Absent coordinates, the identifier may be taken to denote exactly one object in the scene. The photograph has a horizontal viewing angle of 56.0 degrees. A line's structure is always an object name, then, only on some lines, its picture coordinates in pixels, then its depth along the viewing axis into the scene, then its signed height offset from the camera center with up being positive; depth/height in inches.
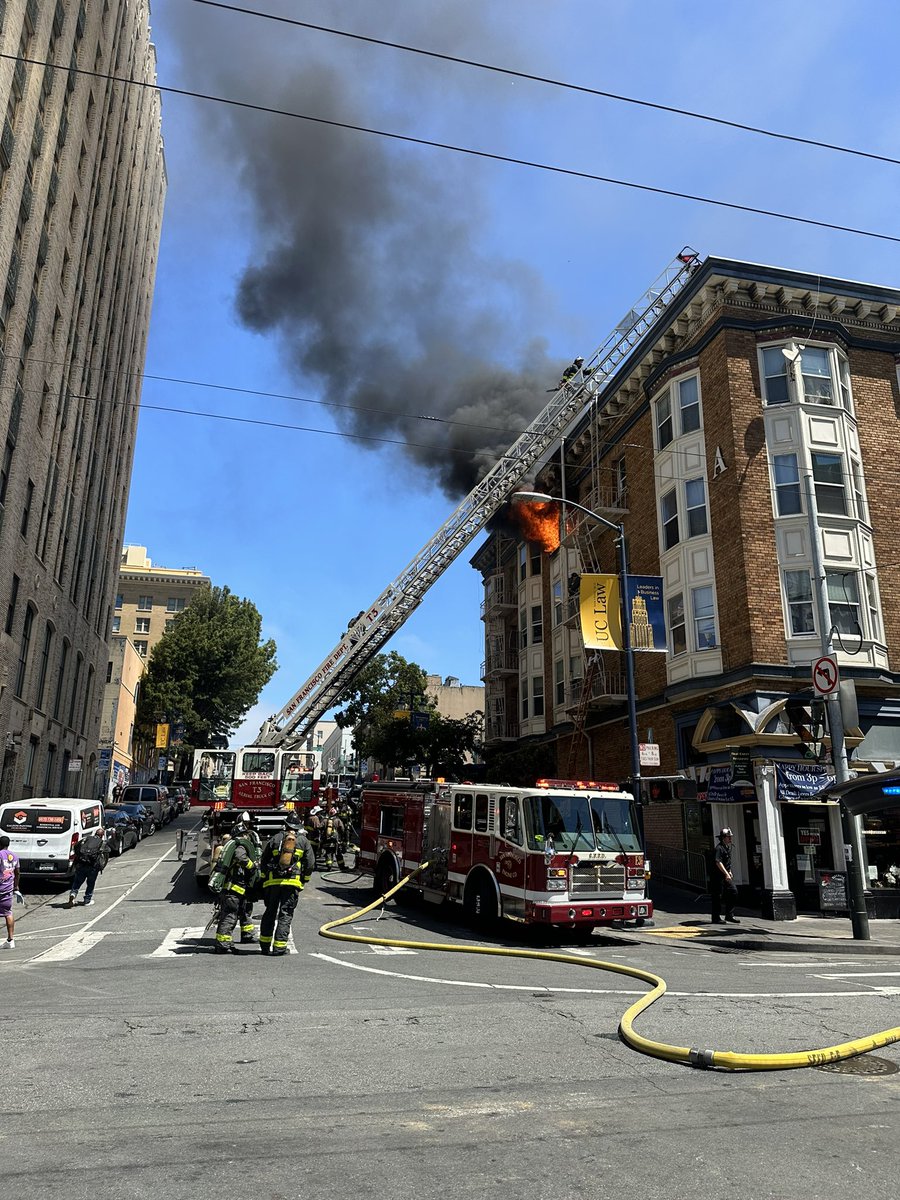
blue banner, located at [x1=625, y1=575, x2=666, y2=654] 739.4 +184.0
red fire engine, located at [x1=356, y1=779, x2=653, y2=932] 512.4 -18.6
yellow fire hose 236.7 -63.9
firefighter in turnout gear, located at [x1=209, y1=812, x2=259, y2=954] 447.8 -31.2
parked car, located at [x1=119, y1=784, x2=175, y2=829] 1466.5 +42.3
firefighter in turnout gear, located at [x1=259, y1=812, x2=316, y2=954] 448.1 -34.5
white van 690.8 -11.7
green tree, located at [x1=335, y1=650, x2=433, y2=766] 1843.0 +276.2
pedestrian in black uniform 660.7 -42.8
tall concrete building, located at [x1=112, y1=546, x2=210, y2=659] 3430.1 +886.6
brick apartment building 781.3 +273.6
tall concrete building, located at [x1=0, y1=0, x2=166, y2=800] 1013.2 +666.5
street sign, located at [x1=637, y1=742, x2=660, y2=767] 682.8 +55.8
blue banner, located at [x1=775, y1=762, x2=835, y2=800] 764.0 +42.3
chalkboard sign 742.5 -56.0
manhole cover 240.1 -66.9
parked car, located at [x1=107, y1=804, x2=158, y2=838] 1198.2 +7.6
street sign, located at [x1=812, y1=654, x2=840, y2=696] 621.8 +108.8
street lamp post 684.7 +144.1
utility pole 593.0 +37.9
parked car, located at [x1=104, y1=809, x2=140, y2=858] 960.3 -11.6
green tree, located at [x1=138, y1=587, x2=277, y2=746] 2381.9 +417.7
